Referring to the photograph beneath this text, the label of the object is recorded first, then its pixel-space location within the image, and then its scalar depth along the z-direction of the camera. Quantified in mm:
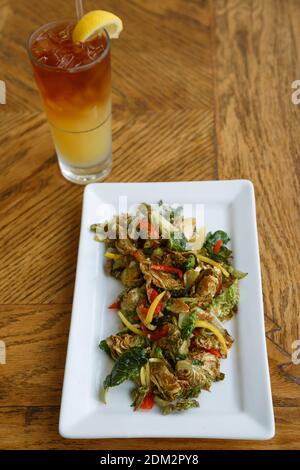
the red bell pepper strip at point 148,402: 1051
